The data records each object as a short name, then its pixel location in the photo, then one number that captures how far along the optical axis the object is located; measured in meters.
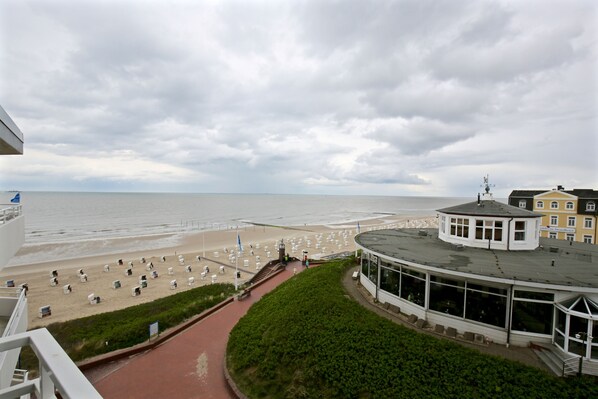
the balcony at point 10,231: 7.84
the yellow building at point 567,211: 31.16
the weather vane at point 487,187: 16.95
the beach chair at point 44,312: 18.88
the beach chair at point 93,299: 21.28
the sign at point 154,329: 13.58
